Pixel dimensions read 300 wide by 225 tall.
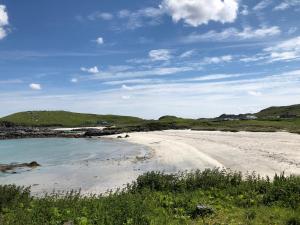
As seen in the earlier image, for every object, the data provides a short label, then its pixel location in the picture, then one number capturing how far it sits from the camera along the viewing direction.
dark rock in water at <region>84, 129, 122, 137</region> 75.25
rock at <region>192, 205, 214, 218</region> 8.92
